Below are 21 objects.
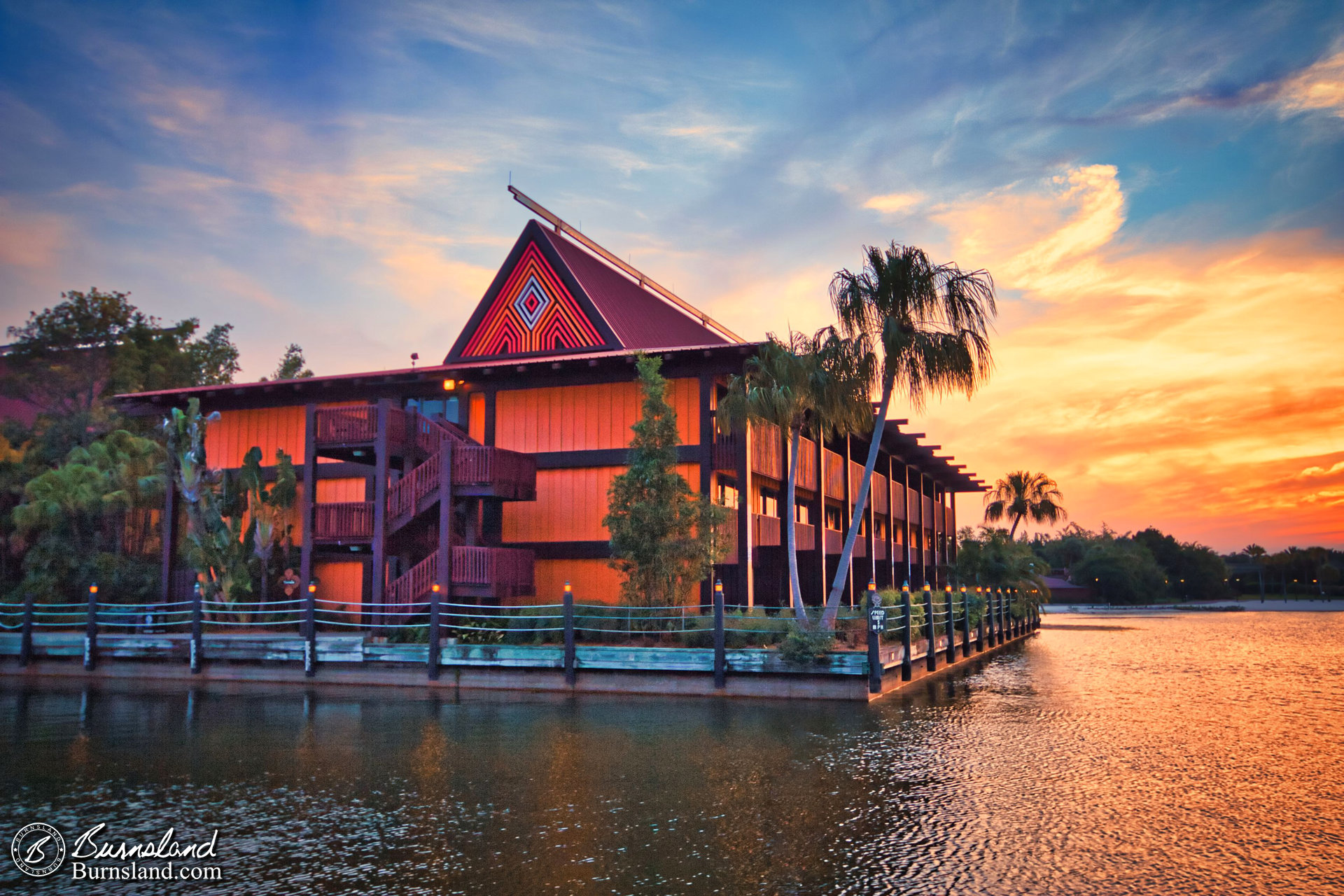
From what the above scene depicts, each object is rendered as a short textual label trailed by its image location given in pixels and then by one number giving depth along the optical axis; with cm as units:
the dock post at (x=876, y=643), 1789
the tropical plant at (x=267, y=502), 2811
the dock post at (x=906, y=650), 2019
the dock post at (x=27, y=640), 2456
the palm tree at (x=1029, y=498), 6675
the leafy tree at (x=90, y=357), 4066
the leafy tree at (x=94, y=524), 3014
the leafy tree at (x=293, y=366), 5006
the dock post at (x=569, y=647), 1953
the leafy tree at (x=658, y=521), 2125
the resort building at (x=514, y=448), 2480
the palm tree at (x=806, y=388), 2145
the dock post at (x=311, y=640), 2209
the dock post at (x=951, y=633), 2536
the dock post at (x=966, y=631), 2775
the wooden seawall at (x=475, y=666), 1838
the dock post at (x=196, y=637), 2317
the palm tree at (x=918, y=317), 2095
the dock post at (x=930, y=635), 2275
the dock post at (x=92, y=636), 2412
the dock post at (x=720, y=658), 1862
